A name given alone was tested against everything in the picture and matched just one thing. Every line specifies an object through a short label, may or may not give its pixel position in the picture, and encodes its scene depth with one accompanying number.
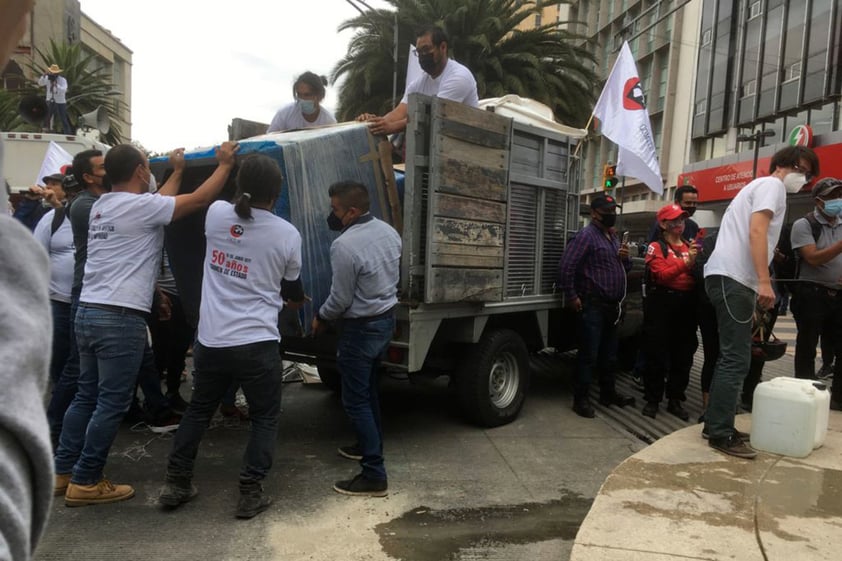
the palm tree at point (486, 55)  17.47
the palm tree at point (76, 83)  24.37
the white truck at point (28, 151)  10.11
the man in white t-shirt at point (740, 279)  4.10
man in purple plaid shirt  5.74
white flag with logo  7.72
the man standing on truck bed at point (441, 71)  5.12
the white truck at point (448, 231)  4.36
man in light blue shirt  3.87
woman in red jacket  5.60
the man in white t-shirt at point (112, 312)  3.50
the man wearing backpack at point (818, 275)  5.08
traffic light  15.09
